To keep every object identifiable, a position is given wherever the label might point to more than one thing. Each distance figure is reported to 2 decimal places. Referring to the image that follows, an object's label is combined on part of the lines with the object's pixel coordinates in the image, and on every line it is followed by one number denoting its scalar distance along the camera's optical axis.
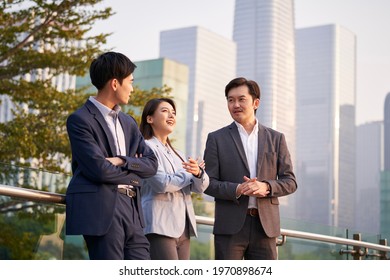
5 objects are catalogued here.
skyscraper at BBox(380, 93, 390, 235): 74.62
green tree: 15.35
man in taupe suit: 3.89
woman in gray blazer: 3.70
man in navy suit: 3.07
